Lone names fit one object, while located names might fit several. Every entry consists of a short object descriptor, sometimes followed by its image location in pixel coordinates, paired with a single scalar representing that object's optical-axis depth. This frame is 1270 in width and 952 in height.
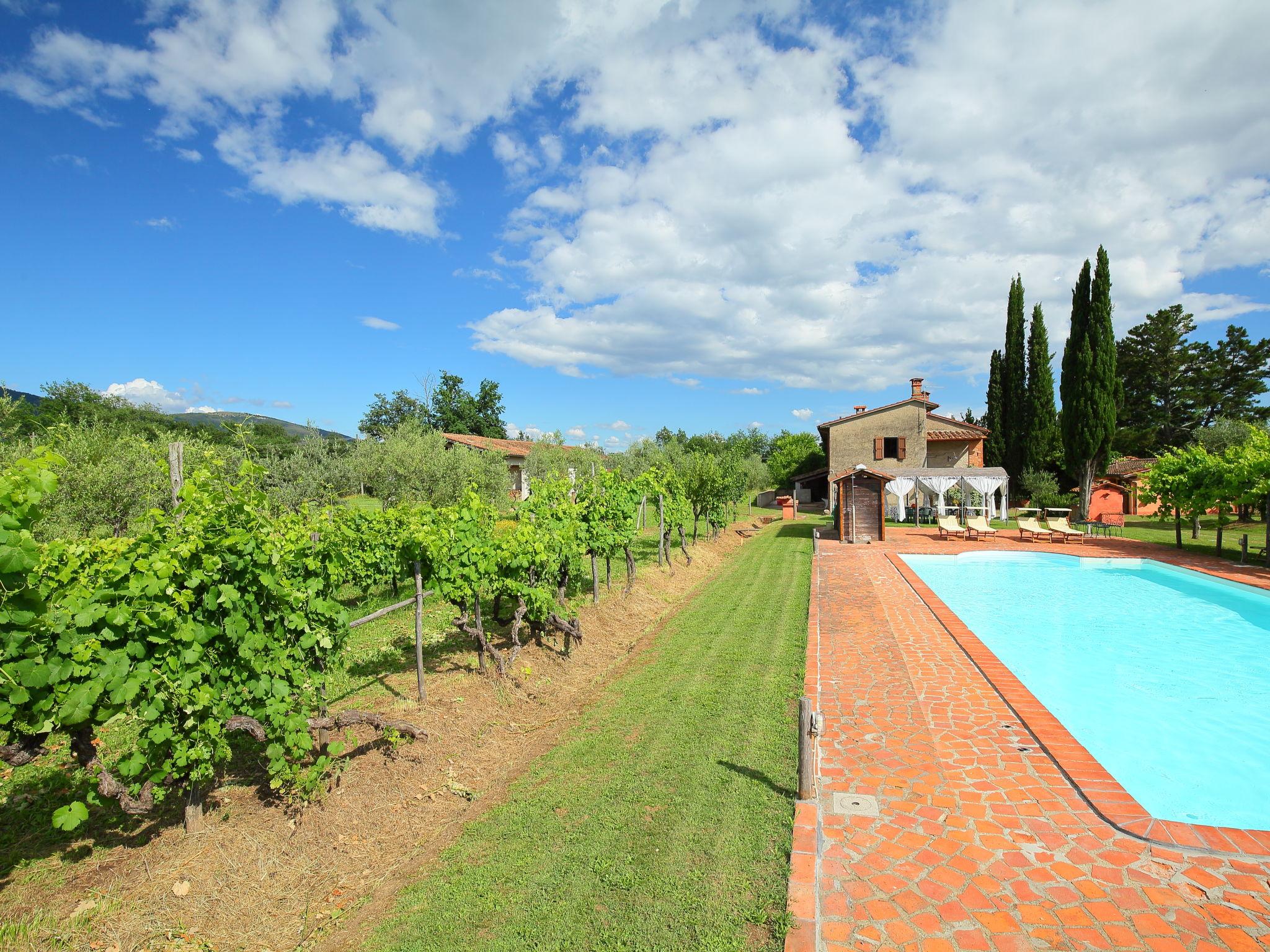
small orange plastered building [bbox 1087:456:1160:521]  29.73
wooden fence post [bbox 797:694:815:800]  4.63
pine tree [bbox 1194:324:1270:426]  34.84
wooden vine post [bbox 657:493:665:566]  14.62
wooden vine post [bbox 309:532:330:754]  4.86
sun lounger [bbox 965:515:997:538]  21.19
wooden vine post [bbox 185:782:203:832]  4.03
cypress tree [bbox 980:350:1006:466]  33.28
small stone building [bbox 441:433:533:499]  36.34
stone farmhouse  30.31
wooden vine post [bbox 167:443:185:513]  5.29
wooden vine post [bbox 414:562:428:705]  6.21
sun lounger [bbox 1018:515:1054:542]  20.27
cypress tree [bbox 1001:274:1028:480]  31.67
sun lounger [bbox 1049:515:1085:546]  19.86
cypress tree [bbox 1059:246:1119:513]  25.70
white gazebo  25.89
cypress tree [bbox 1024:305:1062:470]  30.36
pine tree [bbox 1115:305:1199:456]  36.28
